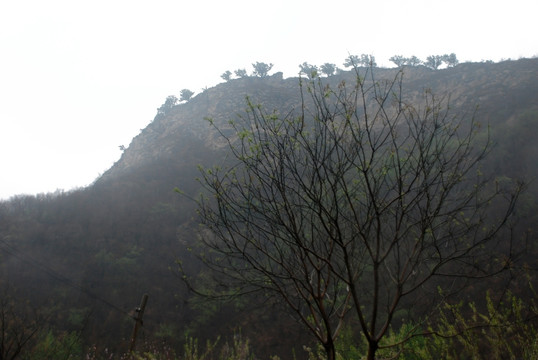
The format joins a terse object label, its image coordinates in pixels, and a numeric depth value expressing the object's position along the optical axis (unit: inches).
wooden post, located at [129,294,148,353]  325.5
